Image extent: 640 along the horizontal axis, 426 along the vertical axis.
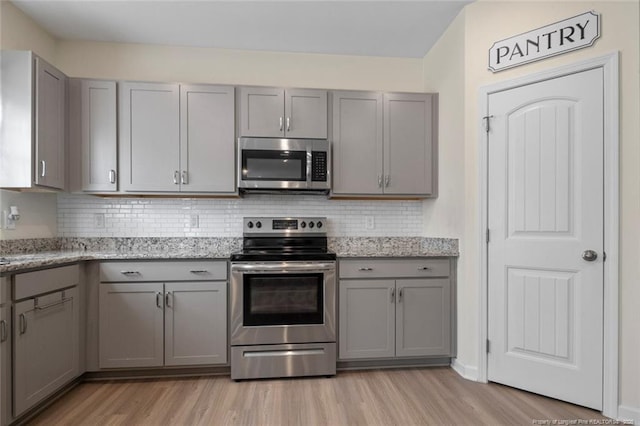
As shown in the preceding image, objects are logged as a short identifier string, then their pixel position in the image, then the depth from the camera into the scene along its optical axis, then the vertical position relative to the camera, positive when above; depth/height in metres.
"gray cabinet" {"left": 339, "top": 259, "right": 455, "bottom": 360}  2.68 -0.78
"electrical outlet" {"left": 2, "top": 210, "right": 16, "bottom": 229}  2.41 -0.06
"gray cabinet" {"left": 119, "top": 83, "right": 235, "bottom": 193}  2.77 +0.64
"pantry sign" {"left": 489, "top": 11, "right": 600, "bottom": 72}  2.10 +1.18
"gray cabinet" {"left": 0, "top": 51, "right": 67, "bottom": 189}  2.27 +0.66
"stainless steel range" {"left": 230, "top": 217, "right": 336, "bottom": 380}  2.53 -0.80
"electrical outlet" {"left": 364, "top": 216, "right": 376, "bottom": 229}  3.32 -0.09
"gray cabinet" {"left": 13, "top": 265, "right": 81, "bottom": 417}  1.89 -0.77
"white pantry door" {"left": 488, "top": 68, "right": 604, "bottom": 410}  2.09 -0.16
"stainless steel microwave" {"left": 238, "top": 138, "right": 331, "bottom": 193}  2.82 +0.43
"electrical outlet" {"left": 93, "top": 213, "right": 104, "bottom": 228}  3.04 -0.06
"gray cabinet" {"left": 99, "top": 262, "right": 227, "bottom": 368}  2.49 -0.78
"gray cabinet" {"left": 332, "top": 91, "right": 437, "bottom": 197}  2.97 +0.64
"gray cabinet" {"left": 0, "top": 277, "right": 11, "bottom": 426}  1.78 -0.77
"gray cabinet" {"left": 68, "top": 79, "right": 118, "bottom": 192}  2.71 +0.65
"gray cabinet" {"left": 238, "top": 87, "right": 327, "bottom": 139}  2.87 +0.90
